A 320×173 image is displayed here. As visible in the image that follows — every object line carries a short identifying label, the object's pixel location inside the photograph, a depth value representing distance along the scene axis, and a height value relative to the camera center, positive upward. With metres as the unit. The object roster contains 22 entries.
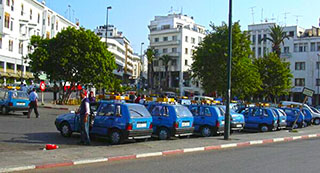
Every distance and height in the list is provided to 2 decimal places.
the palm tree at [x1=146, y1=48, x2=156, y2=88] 79.00 +7.02
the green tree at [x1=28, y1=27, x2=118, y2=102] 35.12 +3.32
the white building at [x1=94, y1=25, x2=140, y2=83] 101.56 +12.87
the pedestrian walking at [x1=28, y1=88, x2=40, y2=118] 22.89 -0.47
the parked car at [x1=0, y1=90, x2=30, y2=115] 23.84 -0.52
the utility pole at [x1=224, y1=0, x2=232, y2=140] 17.31 -0.51
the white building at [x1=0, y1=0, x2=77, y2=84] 55.25 +9.80
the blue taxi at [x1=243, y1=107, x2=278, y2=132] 23.78 -1.39
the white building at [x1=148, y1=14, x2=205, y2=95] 78.50 +10.03
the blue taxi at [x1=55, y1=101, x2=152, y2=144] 14.02 -1.01
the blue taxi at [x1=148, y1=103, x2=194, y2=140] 16.23 -1.08
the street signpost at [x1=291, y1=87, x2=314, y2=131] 24.94 +0.34
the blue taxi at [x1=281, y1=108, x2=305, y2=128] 28.94 -1.29
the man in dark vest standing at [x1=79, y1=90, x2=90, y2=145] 13.41 -0.81
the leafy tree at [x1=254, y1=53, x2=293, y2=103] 51.06 +3.00
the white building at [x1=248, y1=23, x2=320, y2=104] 66.62 +6.98
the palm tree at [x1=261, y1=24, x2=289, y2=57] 58.62 +9.12
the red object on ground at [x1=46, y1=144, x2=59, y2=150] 12.27 -1.71
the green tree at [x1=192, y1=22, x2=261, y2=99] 39.81 +3.57
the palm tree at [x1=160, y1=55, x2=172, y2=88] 77.38 +7.07
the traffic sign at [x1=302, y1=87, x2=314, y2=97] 24.92 +0.34
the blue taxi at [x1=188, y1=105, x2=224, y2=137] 18.94 -1.21
